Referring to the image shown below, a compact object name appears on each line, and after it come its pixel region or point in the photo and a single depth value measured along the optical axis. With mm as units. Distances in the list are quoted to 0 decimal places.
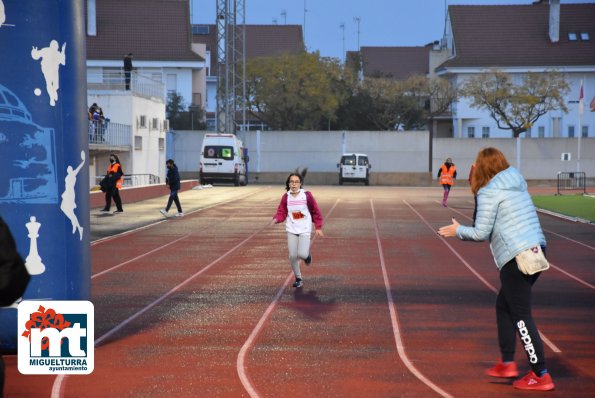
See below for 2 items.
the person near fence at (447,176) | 38656
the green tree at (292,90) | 74938
